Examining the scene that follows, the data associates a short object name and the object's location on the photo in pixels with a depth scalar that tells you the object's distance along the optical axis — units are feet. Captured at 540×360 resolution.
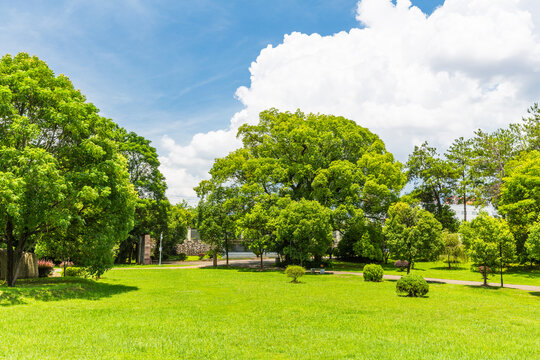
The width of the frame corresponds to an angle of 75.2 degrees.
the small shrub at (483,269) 80.02
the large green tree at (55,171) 51.60
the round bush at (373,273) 86.48
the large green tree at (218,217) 121.80
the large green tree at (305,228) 102.83
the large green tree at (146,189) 148.15
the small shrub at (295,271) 82.02
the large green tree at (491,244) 73.67
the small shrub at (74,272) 83.46
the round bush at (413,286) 61.72
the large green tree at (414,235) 85.40
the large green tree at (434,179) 177.68
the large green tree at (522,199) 106.11
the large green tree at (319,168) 122.21
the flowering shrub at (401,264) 120.67
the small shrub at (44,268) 80.84
